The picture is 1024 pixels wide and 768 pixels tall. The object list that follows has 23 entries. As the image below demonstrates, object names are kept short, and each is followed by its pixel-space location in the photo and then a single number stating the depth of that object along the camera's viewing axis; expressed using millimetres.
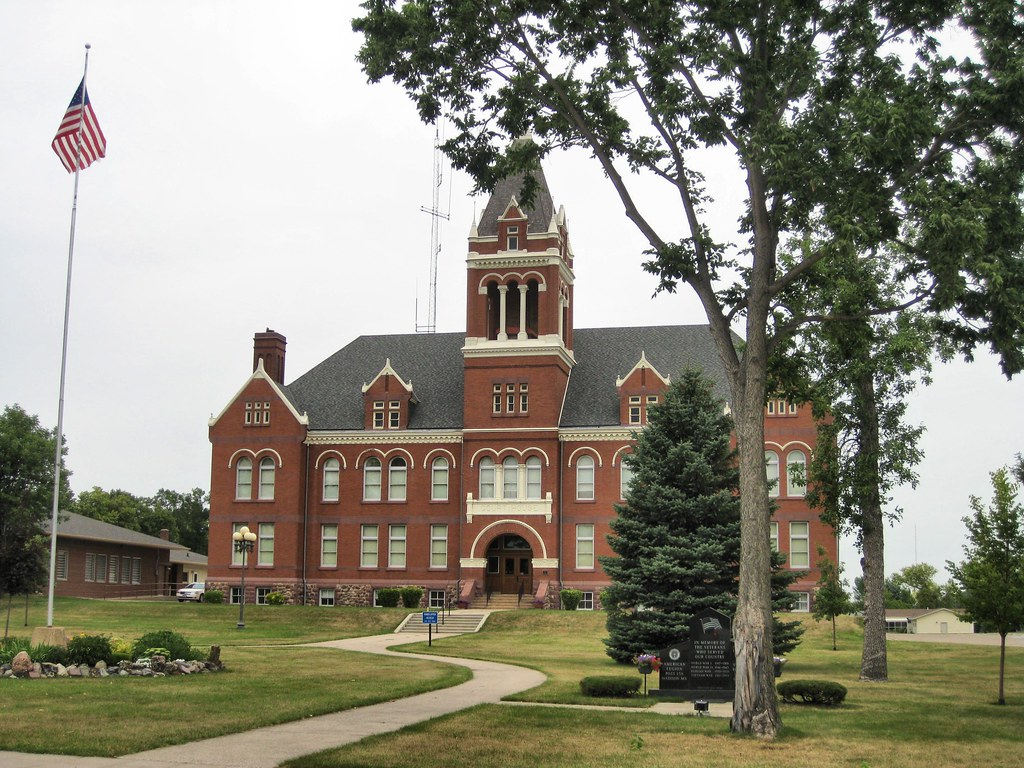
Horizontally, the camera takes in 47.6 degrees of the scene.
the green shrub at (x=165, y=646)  25406
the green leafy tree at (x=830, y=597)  43281
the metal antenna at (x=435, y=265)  65925
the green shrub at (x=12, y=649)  24781
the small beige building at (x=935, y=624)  87562
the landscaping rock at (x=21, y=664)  23594
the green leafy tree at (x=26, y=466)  57812
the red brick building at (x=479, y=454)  56156
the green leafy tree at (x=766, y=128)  18016
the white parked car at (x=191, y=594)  64750
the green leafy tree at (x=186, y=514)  108875
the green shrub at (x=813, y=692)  23359
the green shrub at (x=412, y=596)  54812
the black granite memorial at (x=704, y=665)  24141
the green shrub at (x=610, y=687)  23766
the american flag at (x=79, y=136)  29094
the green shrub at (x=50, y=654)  24719
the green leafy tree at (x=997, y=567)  24766
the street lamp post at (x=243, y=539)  46562
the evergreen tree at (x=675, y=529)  32875
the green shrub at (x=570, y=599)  53875
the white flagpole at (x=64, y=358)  26141
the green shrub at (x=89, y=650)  24766
